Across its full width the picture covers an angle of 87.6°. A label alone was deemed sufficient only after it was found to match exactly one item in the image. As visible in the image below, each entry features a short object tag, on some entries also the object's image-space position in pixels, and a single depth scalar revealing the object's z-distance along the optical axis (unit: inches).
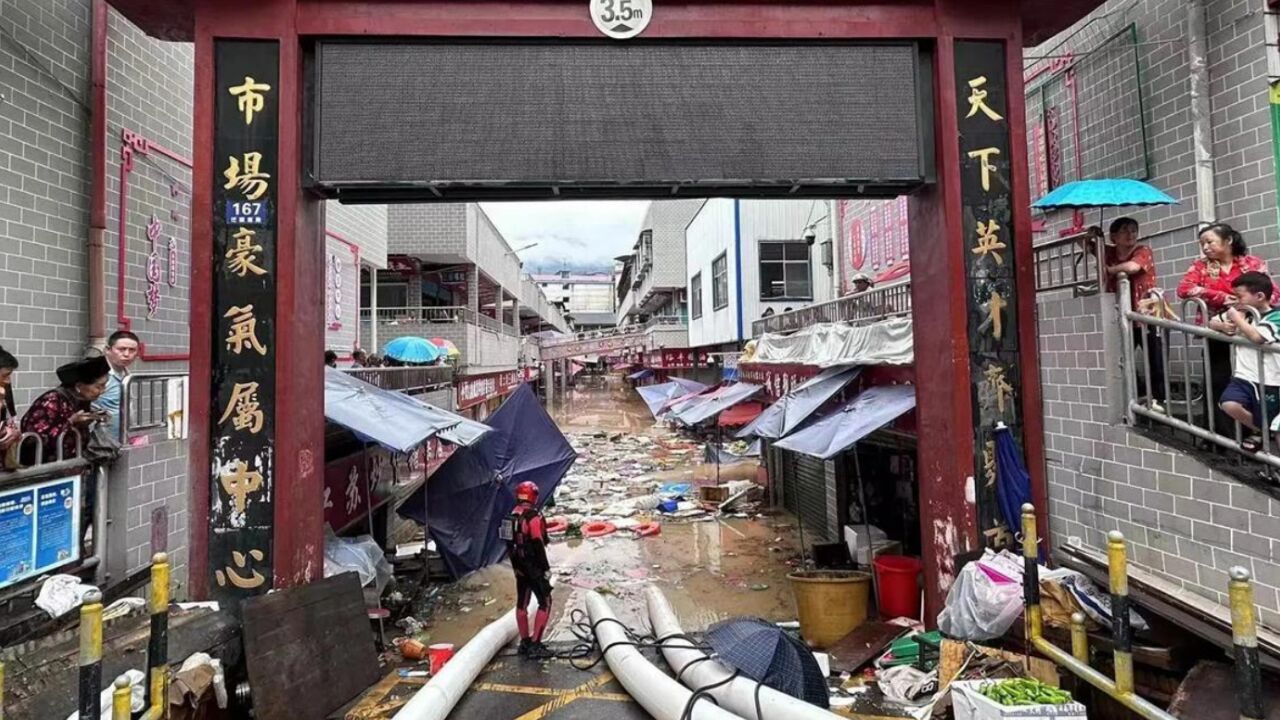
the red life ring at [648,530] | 537.6
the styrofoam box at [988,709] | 152.8
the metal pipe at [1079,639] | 175.0
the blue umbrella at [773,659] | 203.0
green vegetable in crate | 157.8
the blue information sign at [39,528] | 164.4
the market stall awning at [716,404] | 643.5
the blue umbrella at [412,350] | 644.1
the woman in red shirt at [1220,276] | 186.4
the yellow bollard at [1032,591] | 182.9
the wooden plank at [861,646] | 259.8
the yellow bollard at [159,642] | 158.9
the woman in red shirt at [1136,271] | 206.7
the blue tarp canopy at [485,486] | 402.0
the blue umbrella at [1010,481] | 239.9
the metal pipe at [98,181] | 244.2
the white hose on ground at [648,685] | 196.5
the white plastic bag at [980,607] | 202.8
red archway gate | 236.2
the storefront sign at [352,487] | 336.5
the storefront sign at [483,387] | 761.0
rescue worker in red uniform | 285.4
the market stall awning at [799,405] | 384.5
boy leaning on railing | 159.5
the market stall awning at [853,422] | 311.6
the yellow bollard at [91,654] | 125.0
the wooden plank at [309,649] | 210.2
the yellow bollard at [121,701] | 133.4
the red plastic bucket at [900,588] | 303.9
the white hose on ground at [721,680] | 185.8
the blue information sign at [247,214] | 238.8
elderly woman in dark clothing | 185.3
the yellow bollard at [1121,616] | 149.1
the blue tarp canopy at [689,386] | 926.4
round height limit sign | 251.4
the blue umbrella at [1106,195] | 205.2
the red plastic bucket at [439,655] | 264.5
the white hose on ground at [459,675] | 207.2
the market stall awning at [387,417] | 307.7
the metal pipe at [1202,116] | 229.6
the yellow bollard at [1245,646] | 120.6
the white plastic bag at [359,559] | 295.6
